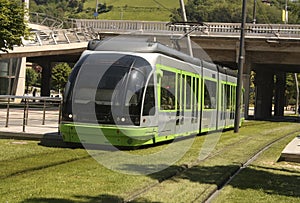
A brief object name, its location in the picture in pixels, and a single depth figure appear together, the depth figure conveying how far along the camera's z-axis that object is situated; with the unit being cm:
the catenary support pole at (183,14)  3516
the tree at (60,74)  8138
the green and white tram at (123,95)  1571
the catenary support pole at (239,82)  2908
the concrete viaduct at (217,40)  4556
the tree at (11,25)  3619
